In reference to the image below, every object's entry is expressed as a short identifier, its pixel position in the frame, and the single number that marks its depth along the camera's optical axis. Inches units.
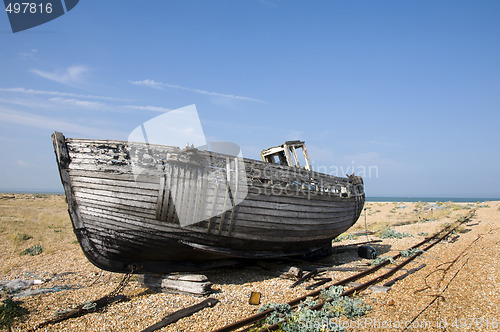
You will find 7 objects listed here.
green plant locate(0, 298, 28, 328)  217.8
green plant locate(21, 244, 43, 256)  522.8
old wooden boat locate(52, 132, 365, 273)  270.2
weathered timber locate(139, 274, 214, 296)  280.2
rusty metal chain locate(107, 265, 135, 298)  281.7
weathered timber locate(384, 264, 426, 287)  304.0
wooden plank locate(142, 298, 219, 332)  212.9
